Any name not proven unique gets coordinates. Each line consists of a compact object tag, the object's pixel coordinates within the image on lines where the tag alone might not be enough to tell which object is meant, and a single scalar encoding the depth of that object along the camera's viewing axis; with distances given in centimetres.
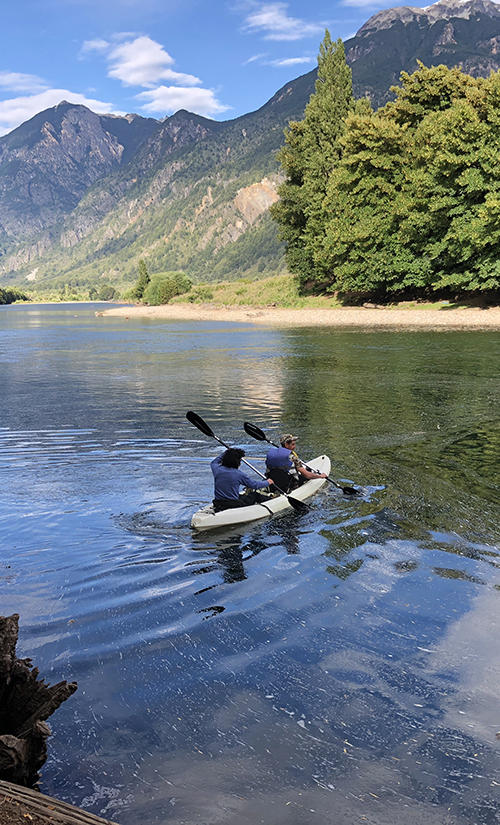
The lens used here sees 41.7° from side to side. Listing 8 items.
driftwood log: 392
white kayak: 1179
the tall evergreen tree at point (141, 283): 15888
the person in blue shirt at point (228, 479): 1210
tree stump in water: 461
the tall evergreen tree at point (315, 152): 7094
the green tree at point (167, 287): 12669
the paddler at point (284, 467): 1378
